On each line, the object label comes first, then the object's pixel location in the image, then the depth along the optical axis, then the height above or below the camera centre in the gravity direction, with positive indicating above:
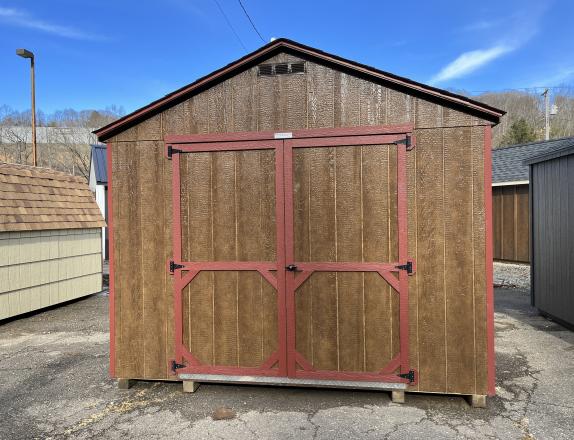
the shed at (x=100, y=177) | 15.46 +1.71
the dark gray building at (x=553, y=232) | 5.88 -0.23
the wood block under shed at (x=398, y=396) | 3.63 -1.57
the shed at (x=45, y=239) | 6.88 -0.31
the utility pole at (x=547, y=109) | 22.59 +6.03
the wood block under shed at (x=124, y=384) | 4.09 -1.61
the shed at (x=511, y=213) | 11.93 +0.15
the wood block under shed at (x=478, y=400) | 3.55 -1.57
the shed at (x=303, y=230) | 3.59 -0.09
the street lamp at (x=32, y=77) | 9.95 +3.84
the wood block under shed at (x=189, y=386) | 3.94 -1.58
